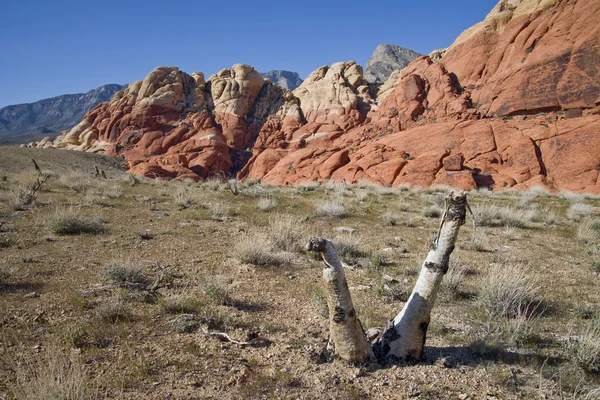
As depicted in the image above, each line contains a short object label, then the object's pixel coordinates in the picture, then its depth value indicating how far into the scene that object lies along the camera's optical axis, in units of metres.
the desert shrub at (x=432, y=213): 11.02
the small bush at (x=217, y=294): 4.29
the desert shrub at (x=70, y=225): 6.68
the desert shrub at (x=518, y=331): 3.51
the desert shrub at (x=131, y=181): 16.22
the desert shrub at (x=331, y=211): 10.16
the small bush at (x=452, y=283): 4.84
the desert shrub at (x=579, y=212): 11.22
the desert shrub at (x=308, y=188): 18.28
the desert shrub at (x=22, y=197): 8.34
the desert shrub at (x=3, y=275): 4.35
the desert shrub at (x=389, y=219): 9.60
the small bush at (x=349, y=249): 6.30
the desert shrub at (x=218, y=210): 9.30
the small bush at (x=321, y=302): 4.13
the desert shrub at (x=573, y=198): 16.76
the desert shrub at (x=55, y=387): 2.12
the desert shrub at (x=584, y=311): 4.32
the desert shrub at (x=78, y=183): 11.97
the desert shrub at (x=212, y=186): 15.87
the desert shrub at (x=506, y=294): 4.20
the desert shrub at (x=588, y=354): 3.00
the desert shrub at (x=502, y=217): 9.81
